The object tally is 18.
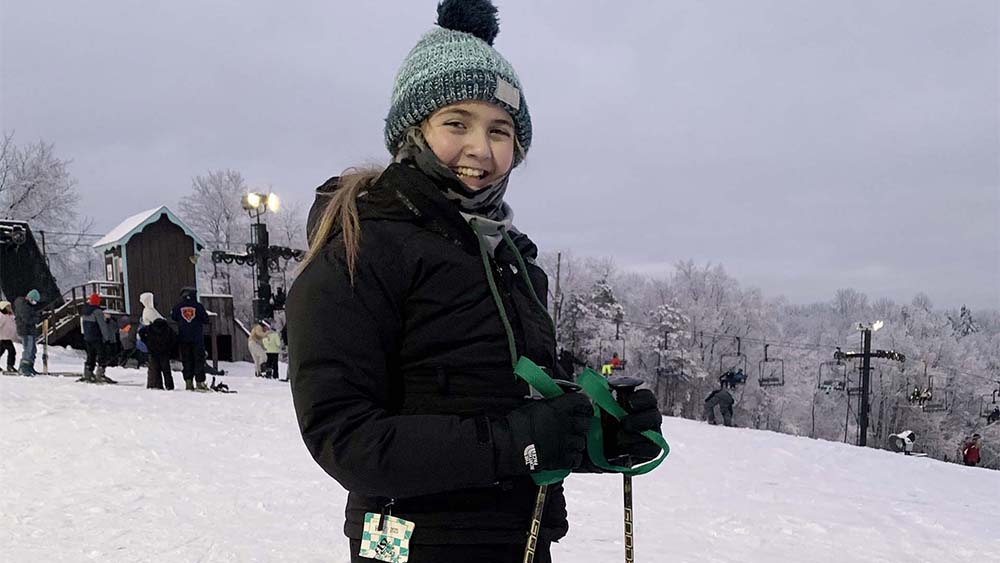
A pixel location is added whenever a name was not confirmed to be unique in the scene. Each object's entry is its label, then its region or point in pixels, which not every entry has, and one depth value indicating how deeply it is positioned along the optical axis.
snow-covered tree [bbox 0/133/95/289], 31.80
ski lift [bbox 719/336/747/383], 43.14
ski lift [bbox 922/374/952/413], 35.91
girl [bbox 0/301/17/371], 13.63
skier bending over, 15.15
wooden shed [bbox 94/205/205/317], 21.69
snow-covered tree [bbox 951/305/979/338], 68.50
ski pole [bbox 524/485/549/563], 1.42
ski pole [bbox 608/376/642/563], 1.51
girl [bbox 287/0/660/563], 1.27
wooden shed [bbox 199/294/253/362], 24.41
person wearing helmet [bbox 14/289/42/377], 12.97
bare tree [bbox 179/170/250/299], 41.03
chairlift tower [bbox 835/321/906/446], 23.02
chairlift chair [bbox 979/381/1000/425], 46.23
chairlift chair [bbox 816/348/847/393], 51.13
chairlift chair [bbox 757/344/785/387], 42.04
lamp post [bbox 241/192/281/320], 18.55
